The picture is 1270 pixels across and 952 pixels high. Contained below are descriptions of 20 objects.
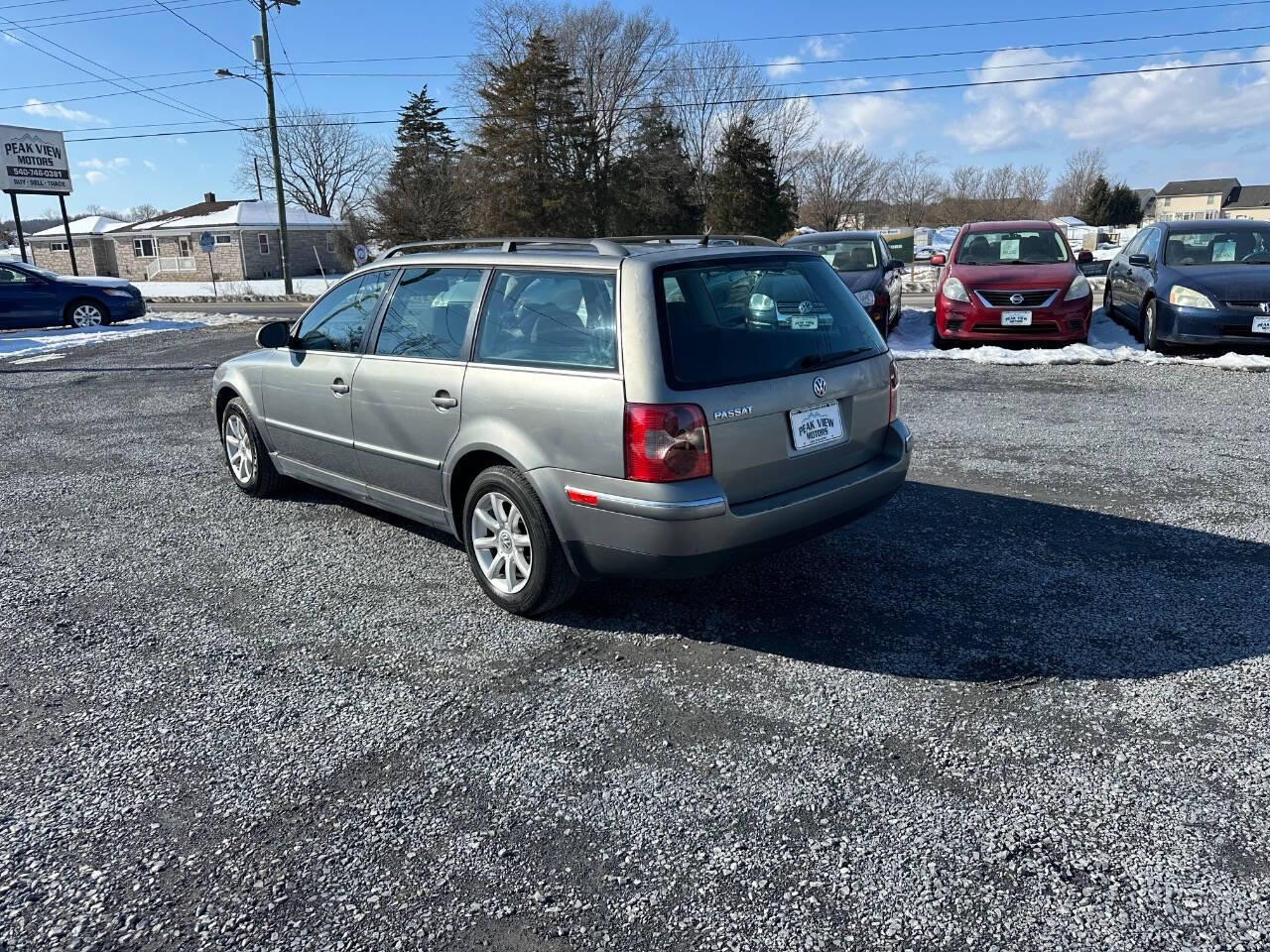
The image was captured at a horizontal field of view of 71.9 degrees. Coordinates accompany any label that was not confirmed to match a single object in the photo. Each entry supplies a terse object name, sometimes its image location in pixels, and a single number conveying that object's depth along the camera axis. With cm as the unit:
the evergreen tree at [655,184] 4447
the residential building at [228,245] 5331
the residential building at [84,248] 5912
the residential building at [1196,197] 10525
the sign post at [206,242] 3116
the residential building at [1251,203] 10019
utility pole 2882
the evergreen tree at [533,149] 4188
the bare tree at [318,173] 7156
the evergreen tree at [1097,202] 6538
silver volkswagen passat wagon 339
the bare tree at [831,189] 6131
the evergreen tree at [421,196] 4759
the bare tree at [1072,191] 7662
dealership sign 3056
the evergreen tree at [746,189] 4594
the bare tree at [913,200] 6925
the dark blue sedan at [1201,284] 955
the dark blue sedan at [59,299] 1772
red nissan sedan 1082
